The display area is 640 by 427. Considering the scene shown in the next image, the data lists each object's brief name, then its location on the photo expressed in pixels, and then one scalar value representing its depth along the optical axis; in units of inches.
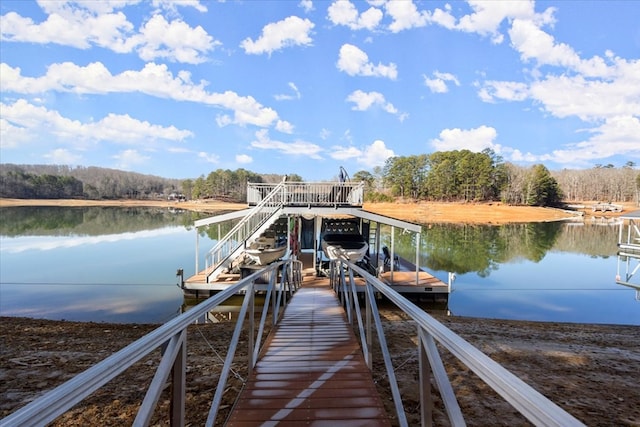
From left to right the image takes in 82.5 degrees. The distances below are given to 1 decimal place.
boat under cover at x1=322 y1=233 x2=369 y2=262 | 483.6
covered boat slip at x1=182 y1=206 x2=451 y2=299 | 463.5
